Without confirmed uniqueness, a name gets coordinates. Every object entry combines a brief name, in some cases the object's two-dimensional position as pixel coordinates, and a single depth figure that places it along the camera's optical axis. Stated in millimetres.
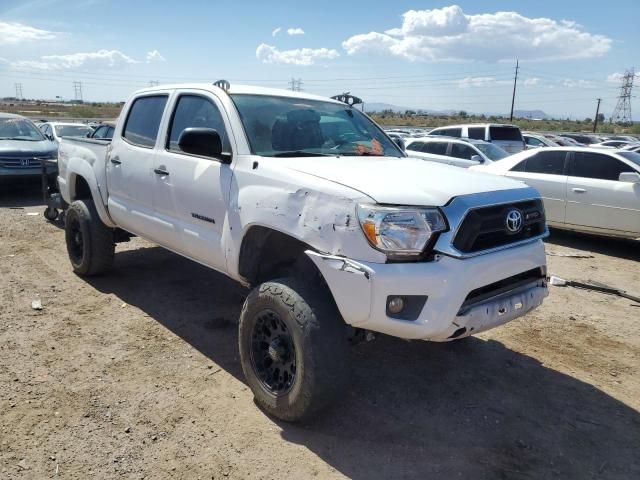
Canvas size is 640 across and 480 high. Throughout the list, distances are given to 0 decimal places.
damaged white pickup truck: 2770
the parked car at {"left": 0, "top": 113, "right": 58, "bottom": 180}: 10672
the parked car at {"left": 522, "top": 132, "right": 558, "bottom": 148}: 19364
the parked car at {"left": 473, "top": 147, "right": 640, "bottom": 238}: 7910
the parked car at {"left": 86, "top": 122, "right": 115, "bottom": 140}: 11922
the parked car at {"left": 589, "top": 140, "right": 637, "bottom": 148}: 21094
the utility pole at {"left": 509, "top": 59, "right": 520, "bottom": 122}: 60769
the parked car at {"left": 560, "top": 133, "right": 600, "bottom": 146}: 25764
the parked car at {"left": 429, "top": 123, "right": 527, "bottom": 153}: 15576
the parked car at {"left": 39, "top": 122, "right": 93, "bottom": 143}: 14953
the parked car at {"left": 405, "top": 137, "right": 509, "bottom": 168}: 11982
